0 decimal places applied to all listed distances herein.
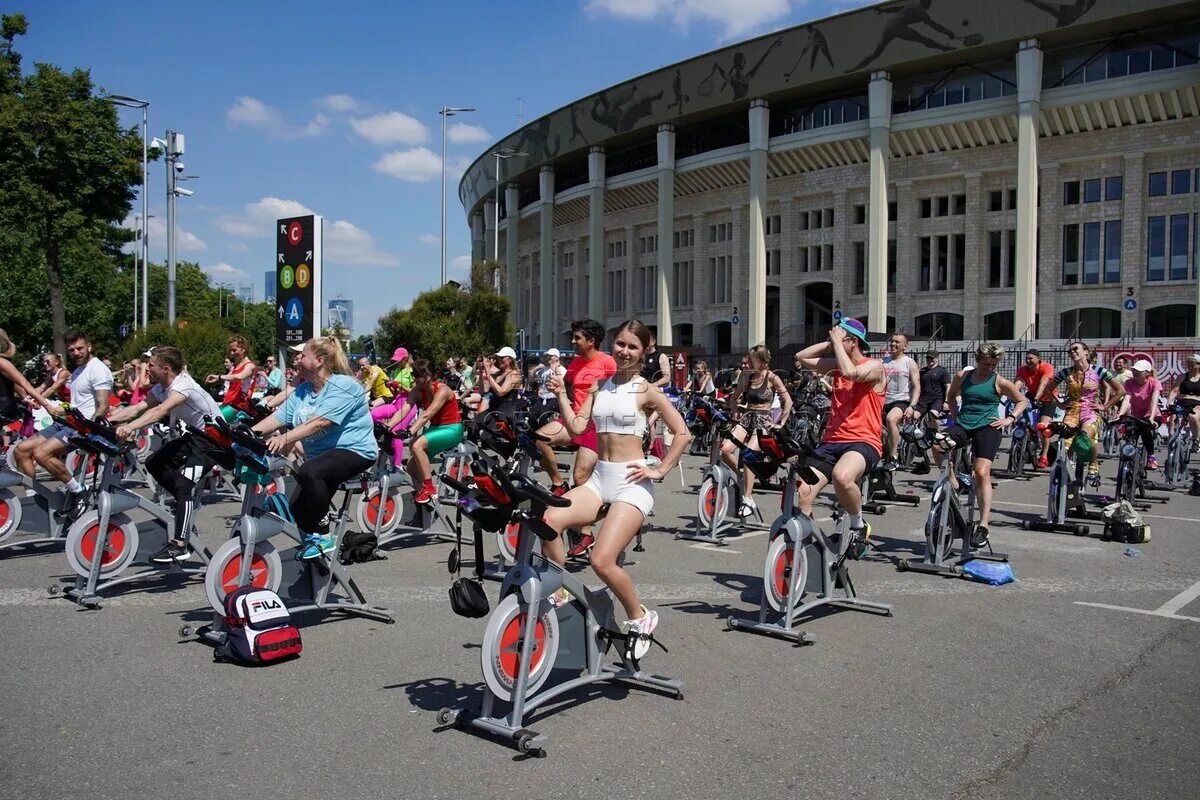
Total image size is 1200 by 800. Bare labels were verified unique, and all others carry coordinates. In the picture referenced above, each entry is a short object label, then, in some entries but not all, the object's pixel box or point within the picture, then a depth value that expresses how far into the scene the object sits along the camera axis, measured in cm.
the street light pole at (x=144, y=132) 3198
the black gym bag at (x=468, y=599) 442
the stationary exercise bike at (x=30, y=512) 884
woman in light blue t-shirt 651
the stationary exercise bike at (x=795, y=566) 629
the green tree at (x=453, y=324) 4041
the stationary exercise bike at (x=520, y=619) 441
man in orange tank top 696
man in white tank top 1267
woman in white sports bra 503
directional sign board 1689
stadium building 4047
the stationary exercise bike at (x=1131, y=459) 1258
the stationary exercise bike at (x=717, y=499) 1023
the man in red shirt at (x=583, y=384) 783
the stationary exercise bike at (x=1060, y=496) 1058
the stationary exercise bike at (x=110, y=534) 709
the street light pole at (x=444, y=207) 4038
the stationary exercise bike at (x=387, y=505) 945
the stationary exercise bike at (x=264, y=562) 604
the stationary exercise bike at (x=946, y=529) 833
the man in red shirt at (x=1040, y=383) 1116
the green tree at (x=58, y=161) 3083
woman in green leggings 968
